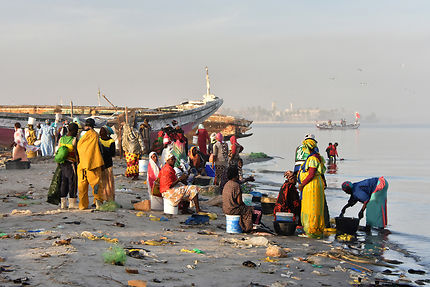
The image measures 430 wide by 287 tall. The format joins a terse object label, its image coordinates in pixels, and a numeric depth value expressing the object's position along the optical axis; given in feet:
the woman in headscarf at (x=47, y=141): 78.54
